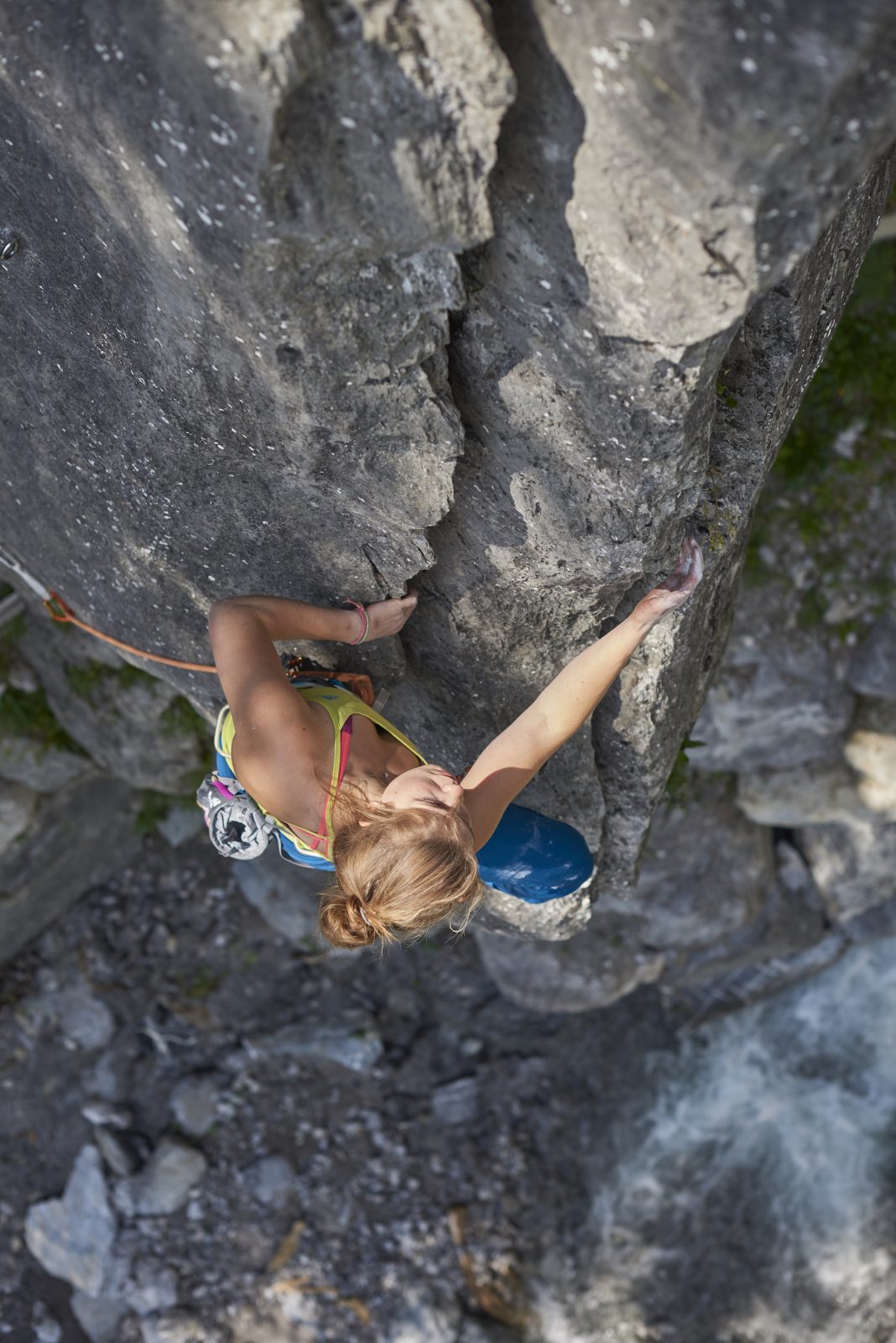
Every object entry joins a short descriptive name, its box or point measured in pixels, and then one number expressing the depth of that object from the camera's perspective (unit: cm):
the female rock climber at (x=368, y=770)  264
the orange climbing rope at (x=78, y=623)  391
